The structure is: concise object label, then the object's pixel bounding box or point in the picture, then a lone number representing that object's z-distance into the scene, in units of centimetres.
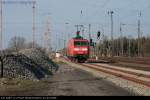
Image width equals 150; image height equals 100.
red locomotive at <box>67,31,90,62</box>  6153
